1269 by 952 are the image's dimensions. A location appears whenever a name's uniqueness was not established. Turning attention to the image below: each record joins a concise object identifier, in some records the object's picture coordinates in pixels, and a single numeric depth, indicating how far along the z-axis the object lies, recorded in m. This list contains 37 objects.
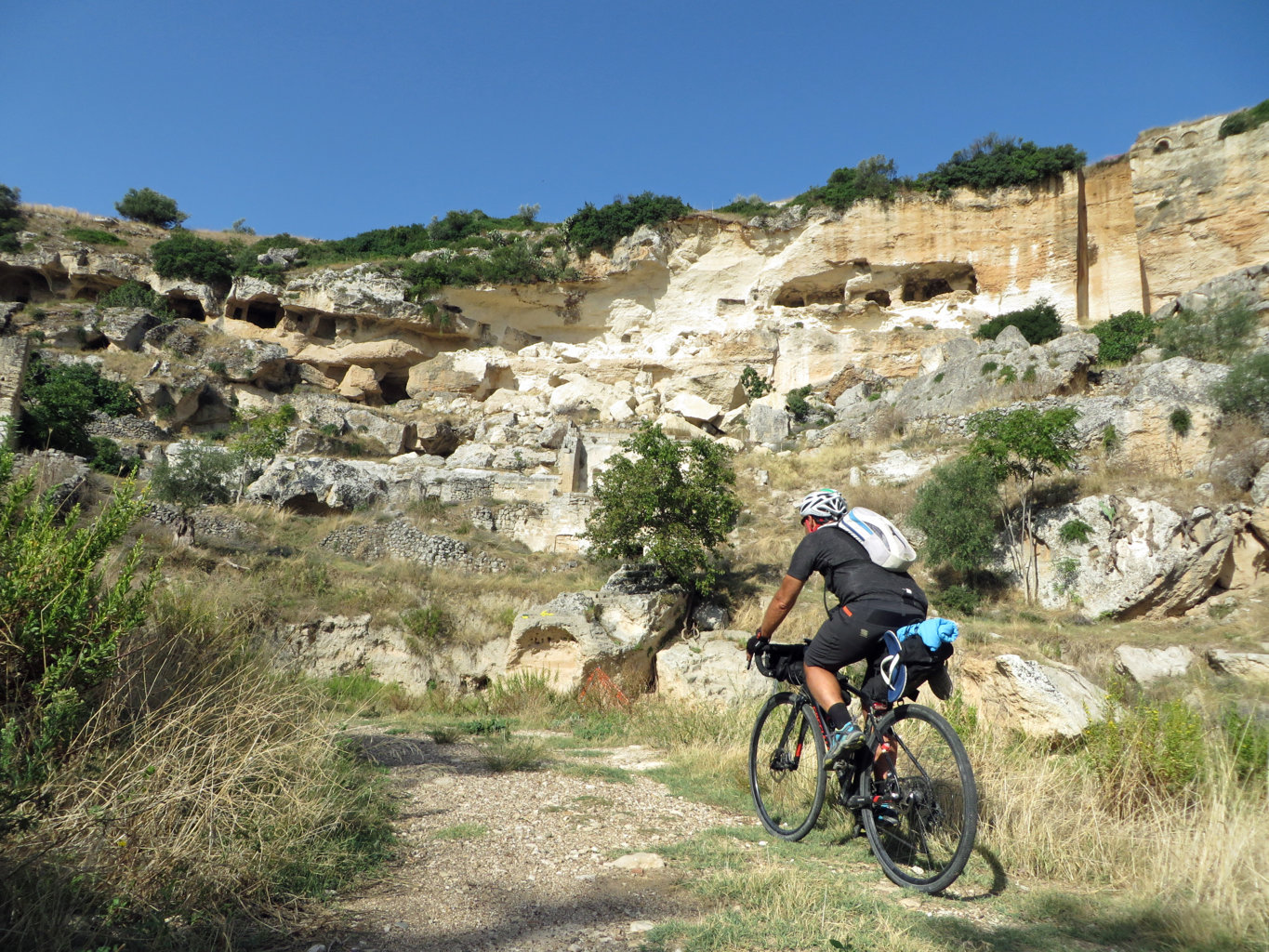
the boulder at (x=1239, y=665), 8.16
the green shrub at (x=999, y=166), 27.00
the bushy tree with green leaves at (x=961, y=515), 12.56
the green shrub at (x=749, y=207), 31.12
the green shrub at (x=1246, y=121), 23.83
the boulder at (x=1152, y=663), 8.64
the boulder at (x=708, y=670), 7.64
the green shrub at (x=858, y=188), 28.98
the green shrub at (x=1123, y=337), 21.70
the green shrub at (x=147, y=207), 41.47
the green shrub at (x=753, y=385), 28.28
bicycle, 2.74
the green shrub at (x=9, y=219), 31.38
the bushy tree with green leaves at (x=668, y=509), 10.91
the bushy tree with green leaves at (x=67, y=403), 18.52
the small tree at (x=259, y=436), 18.99
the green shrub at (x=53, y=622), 2.44
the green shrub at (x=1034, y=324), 24.83
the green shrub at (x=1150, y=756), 3.20
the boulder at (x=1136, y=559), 11.44
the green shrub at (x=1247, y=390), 13.93
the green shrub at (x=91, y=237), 34.47
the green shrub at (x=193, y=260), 32.56
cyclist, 2.96
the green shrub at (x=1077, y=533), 12.47
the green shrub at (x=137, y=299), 30.42
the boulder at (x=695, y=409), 26.39
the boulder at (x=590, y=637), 8.63
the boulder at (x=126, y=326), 27.42
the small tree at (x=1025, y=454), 13.02
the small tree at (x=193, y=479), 14.97
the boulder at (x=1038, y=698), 3.98
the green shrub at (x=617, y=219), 31.64
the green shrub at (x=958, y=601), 11.72
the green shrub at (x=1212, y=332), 17.89
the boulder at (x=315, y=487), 16.86
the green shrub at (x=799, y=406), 24.34
